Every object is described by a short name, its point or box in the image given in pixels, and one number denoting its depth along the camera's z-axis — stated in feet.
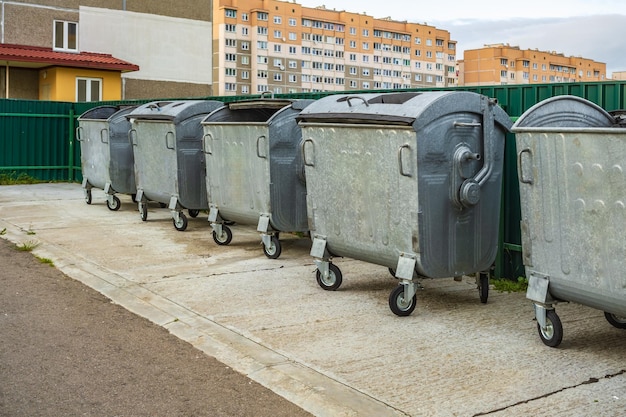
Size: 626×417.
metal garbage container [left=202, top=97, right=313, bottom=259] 26.40
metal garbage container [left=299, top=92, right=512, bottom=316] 18.85
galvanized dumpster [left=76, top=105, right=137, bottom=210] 39.70
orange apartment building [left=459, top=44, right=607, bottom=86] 443.73
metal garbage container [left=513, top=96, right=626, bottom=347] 14.94
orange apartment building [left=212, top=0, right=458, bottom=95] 446.19
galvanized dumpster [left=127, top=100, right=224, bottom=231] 32.48
